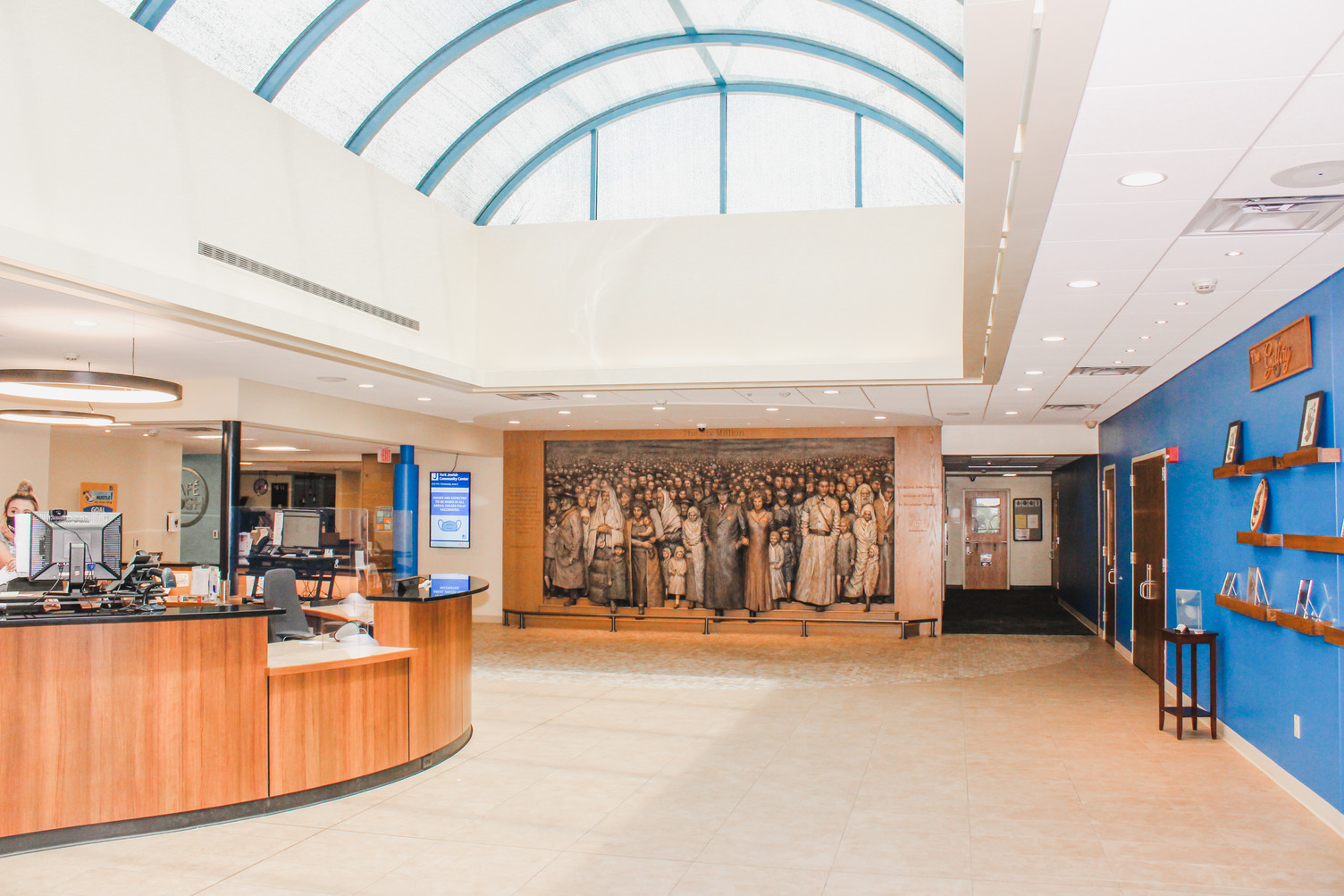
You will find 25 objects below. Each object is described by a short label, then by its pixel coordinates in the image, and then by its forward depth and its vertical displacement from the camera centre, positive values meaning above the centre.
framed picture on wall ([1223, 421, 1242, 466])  6.24 +0.34
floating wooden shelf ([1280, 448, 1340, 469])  4.66 +0.20
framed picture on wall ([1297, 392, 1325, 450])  4.89 +0.40
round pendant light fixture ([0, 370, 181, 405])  5.70 +0.71
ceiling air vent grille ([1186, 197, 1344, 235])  3.65 +1.18
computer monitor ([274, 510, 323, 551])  7.04 -0.29
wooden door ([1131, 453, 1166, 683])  8.73 -0.70
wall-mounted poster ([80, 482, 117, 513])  11.94 -0.02
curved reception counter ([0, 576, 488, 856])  4.53 -1.26
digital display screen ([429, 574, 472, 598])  6.21 -0.67
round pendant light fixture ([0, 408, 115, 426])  7.04 +0.61
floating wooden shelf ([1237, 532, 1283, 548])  5.40 -0.30
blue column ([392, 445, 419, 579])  11.77 +0.03
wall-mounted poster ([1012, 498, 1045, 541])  20.70 -0.63
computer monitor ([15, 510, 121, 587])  5.61 -0.35
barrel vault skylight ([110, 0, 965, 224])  8.13 +4.14
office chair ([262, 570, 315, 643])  6.97 -0.84
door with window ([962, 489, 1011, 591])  20.83 -1.05
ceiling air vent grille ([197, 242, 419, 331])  6.30 +1.68
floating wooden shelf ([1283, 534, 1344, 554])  4.61 -0.28
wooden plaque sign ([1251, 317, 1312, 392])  5.07 +0.84
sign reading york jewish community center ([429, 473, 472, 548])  13.67 -0.27
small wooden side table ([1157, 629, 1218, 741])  6.66 -1.42
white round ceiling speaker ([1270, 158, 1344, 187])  3.25 +1.19
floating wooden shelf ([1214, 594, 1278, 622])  5.50 -0.76
